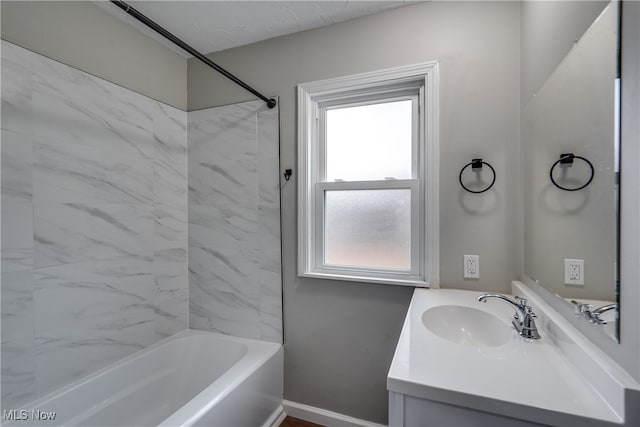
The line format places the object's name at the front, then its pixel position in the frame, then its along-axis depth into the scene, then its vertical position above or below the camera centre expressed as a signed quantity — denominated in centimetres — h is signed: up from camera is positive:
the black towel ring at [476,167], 148 +23
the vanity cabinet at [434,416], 69 -53
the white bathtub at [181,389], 138 -104
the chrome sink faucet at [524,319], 101 -41
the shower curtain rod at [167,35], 98 +71
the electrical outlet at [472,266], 151 -31
